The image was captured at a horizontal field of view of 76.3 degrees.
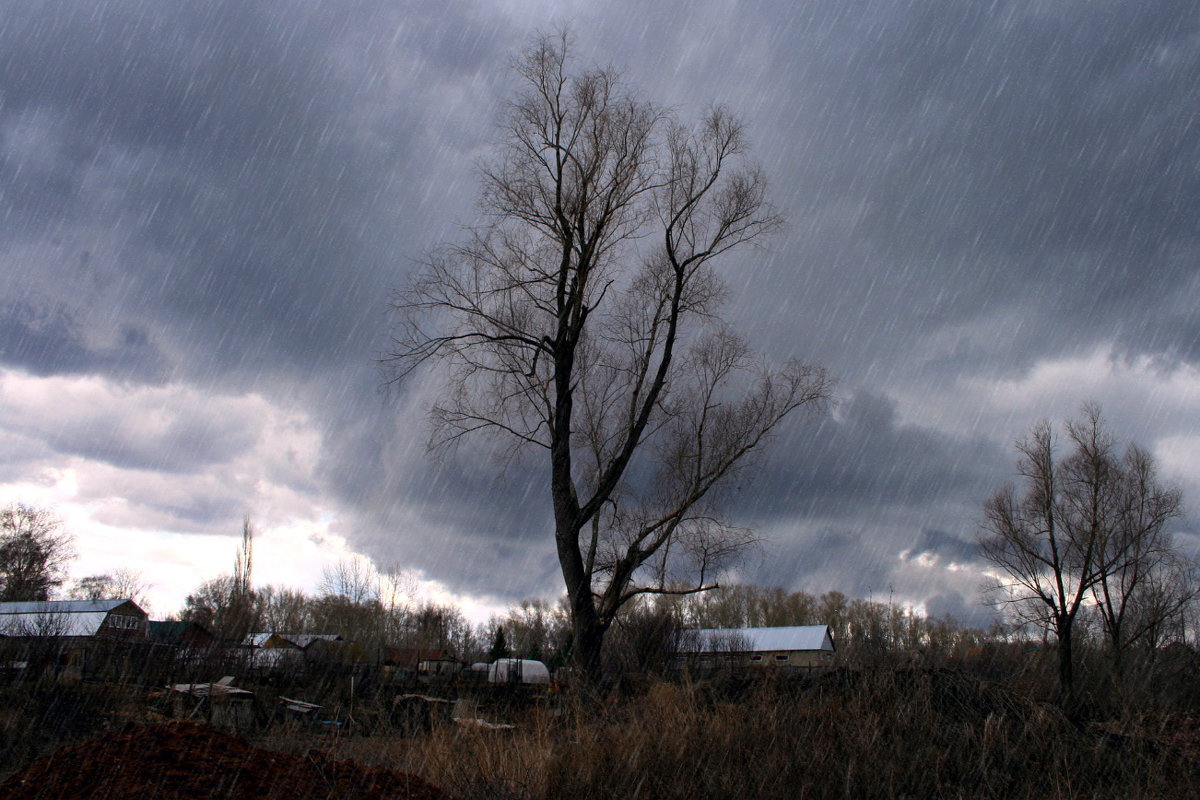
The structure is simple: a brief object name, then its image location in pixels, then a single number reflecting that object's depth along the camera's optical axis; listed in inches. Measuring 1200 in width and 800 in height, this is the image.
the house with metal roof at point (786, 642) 1947.6
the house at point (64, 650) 692.1
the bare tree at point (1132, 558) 1151.6
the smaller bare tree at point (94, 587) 2157.0
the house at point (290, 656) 943.0
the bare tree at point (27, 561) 1940.2
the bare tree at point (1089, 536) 1085.8
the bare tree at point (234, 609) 1115.7
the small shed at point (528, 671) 1236.0
